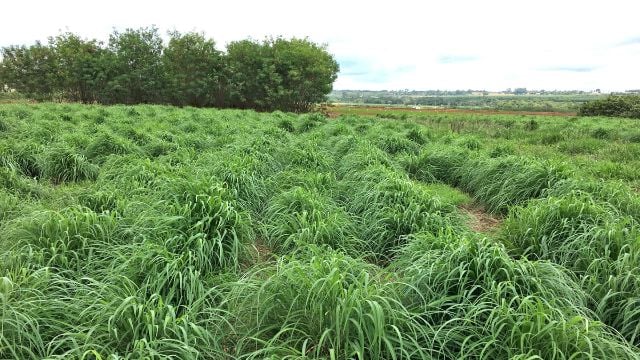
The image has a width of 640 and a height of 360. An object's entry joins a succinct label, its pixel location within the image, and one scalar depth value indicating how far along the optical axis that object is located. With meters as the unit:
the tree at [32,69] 33.12
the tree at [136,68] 33.09
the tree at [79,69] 32.66
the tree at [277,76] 31.34
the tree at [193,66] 32.59
